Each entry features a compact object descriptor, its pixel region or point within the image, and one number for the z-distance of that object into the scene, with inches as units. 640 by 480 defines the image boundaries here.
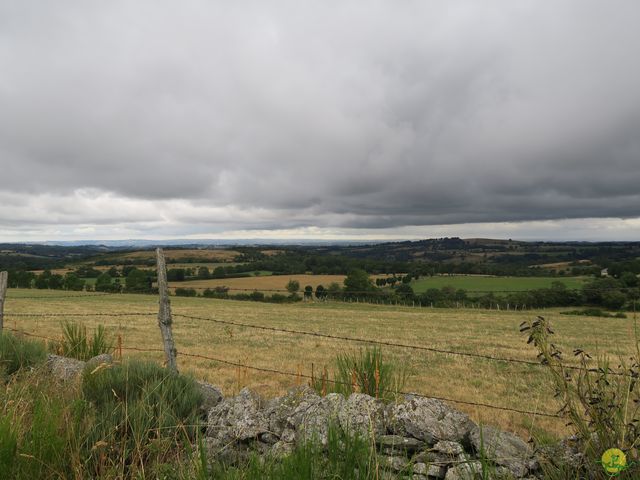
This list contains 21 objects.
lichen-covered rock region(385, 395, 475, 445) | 155.0
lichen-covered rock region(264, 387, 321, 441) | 173.3
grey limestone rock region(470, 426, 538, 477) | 137.0
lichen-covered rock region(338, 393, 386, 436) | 153.0
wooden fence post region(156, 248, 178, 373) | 253.5
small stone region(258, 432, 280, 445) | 170.2
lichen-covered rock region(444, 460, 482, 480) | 127.2
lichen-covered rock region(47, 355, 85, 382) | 239.9
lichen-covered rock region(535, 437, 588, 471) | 122.9
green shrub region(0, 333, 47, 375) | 257.0
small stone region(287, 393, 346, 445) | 152.9
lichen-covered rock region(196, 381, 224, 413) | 200.5
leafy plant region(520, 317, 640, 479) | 114.2
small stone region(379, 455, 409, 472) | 126.0
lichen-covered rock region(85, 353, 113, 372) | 224.2
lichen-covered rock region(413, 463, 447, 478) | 137.2
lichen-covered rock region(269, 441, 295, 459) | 136.8
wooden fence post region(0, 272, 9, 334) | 354.6
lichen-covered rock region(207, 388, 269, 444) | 167.6
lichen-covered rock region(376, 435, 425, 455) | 147.6
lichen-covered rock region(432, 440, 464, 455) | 143.9
